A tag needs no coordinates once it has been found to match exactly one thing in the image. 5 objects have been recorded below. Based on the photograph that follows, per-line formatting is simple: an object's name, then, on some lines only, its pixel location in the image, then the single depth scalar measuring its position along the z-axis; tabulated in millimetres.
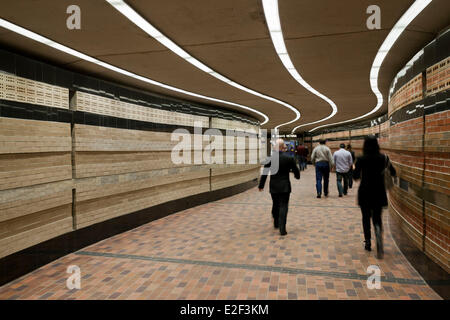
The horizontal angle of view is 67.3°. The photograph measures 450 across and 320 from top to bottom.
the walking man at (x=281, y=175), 6113
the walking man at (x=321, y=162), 10039
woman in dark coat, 4863
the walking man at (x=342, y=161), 10156
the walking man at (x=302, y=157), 18156
